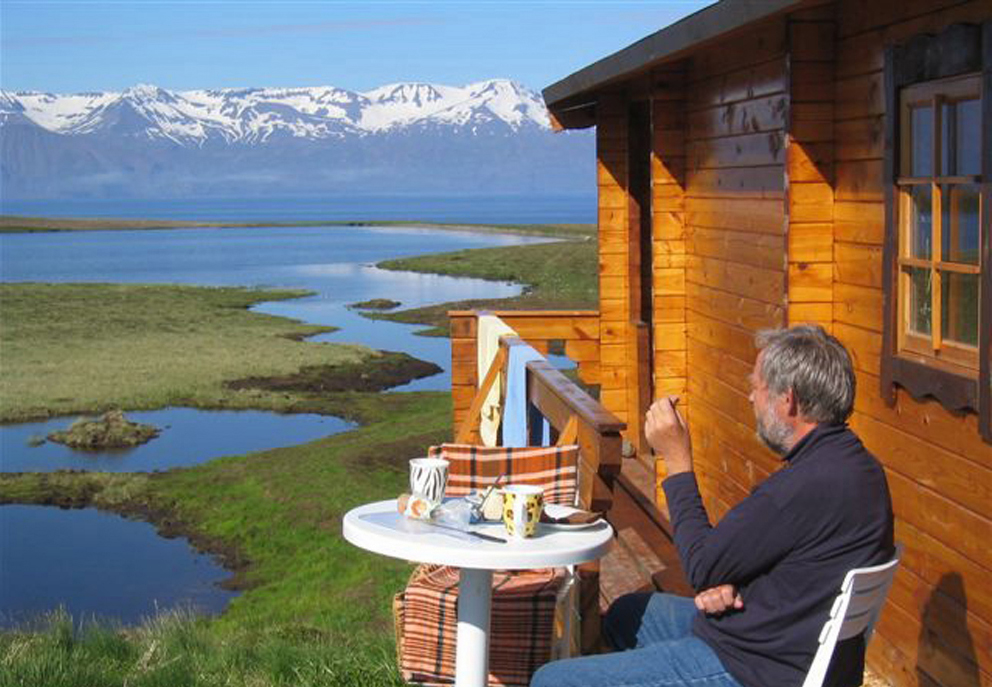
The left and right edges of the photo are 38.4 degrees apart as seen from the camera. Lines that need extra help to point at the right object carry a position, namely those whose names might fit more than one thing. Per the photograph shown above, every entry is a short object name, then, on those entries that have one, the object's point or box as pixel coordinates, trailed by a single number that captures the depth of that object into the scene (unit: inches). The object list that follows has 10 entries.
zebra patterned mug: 177.2
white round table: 163.2
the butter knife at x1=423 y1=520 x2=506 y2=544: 168.6
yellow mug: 168.2
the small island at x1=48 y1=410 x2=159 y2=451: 1079.6
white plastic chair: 131.6
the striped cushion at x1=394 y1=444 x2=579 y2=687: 207.3
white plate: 176.7
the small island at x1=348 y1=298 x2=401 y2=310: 2138.3
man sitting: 135.9
